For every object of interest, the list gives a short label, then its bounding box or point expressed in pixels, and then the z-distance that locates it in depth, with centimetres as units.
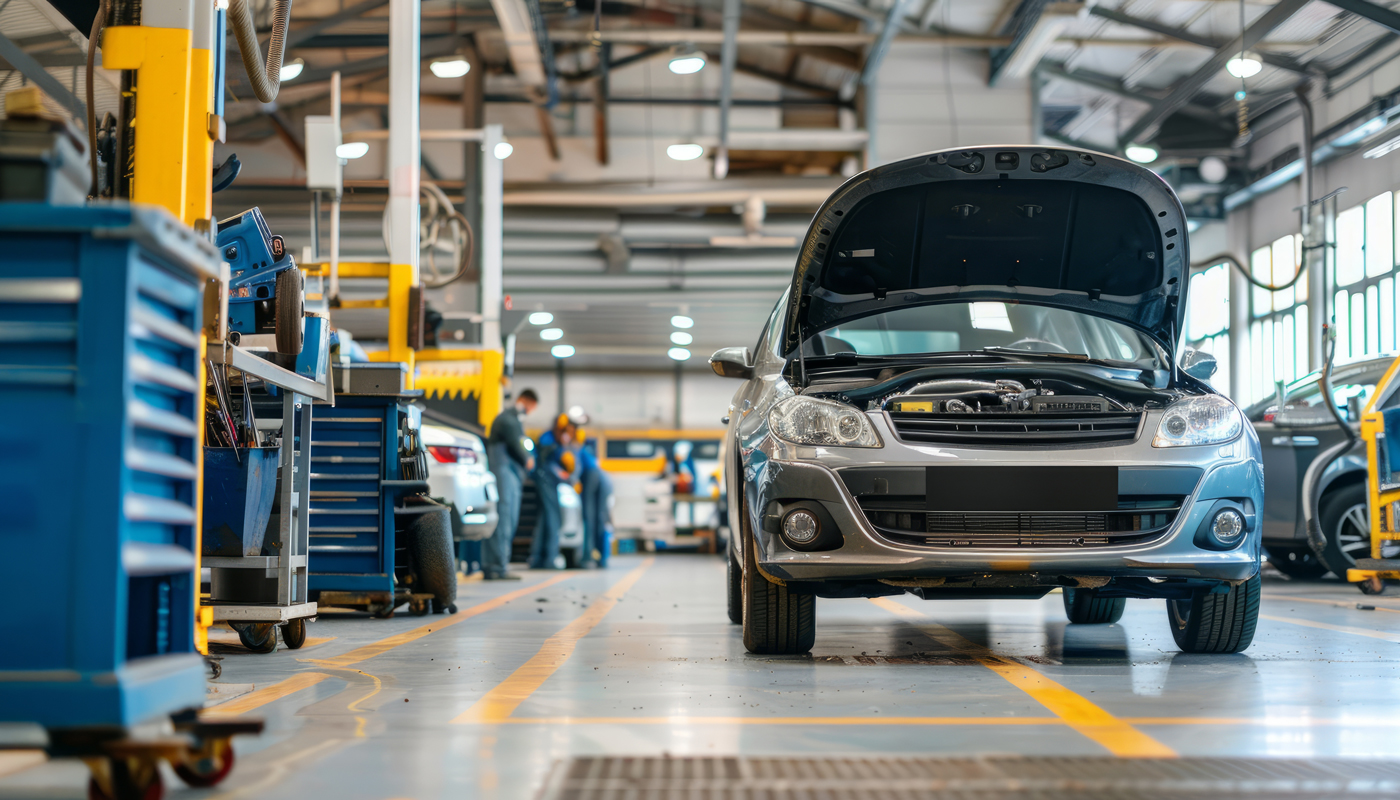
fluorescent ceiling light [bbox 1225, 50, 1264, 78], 1459
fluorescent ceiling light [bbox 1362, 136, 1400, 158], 1636
